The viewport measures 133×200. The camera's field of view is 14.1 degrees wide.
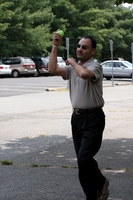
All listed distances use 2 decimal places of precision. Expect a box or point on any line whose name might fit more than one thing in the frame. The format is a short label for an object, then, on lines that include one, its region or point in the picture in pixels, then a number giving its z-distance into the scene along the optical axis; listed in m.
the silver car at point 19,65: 43.28
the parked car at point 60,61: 46.58
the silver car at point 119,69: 38.16
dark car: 45.81
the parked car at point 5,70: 42.66
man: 5.48
